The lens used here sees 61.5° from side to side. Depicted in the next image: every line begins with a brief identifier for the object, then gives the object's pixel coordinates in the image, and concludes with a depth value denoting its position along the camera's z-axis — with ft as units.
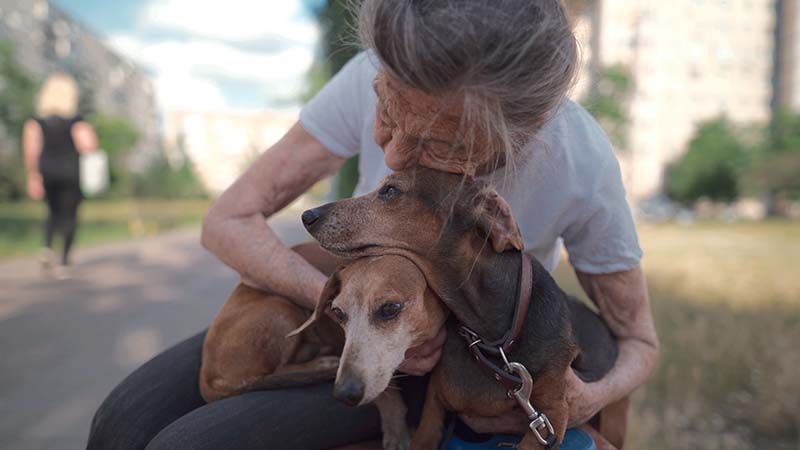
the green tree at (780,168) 129.18
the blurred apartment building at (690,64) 216.95
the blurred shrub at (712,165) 182.80
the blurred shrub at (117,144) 114.73
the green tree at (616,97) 110.61
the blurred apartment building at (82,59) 107.69
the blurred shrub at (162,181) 112.86
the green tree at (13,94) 51.93
